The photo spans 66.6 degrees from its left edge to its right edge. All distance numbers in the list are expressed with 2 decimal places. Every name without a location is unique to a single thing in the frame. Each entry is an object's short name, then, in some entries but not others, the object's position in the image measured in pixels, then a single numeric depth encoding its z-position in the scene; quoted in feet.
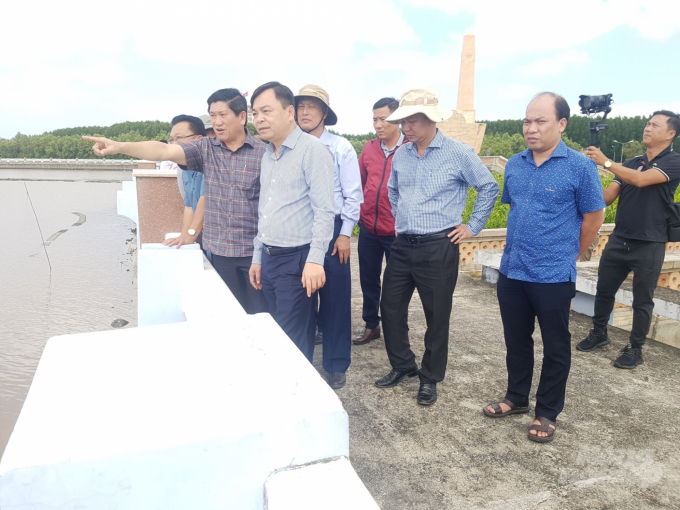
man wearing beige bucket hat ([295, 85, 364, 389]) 11.19
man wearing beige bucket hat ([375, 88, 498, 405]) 10.21
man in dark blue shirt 8.93
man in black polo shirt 12.40
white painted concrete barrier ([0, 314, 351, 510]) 3.12
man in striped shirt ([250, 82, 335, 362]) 9.04
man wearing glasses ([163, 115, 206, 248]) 11.80
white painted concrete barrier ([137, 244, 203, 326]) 9.20
